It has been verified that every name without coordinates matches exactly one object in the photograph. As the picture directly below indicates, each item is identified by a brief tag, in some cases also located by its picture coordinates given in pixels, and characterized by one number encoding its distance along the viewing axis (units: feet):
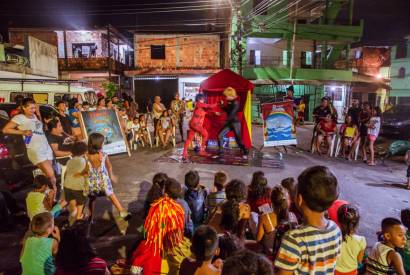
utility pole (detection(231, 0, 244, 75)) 45.09
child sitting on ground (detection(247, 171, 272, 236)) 13.65
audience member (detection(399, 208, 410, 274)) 10.71
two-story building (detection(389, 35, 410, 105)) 105.50
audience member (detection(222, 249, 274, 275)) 5.96
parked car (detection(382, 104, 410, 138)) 49.98
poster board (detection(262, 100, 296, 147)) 33.37
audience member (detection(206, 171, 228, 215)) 13.29
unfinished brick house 89.04
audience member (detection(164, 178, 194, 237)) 11.09
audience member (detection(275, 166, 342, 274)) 6.25
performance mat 30.25
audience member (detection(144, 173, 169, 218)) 13.06
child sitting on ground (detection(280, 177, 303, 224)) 13.30
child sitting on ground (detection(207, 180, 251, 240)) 10.69
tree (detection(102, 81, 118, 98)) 61.10
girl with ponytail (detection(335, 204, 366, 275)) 9.50
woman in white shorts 17.88
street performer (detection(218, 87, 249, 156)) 31.30
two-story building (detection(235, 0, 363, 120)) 77.56
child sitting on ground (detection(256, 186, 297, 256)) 11.03
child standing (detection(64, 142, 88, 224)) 15.41
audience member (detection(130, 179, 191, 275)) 9.02
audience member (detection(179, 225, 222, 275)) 7.57
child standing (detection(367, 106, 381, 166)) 31.89
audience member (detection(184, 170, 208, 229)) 13.26
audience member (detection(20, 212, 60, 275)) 9.42
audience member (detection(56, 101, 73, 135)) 27.25
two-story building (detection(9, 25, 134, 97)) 87.25
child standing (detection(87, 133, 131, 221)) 15.03
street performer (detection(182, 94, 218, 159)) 31.09
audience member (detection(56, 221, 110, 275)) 8.21
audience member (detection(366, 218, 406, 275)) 9.32
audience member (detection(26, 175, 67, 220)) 13.89
